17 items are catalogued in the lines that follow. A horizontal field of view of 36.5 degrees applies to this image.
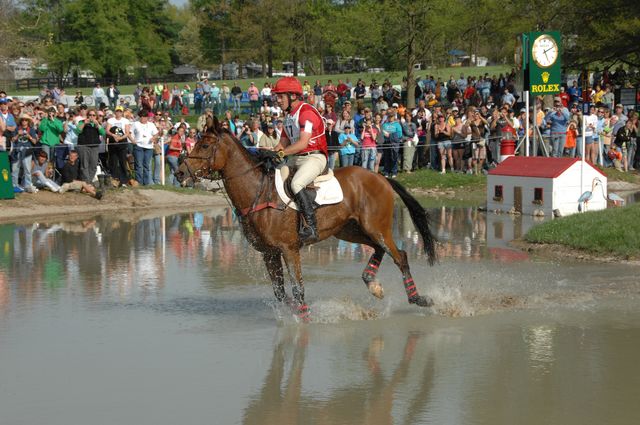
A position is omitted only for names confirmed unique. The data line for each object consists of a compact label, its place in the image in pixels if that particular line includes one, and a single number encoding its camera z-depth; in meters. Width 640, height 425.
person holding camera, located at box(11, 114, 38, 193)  21.50
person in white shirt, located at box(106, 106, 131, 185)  23.28
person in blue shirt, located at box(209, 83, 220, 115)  46.19
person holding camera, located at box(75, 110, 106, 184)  22.45
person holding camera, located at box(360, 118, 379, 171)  26.55
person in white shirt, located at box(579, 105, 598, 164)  28.30
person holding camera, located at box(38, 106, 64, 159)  21.95
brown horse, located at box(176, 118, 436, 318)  10.61
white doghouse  19.92
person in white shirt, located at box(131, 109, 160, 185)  23.61
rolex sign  24.61
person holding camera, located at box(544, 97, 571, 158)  27.81
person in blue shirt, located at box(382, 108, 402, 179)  27.16
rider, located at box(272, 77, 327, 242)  10.64
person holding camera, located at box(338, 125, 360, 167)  26.43
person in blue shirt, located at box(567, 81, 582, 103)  38.28
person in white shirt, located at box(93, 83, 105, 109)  46.38
